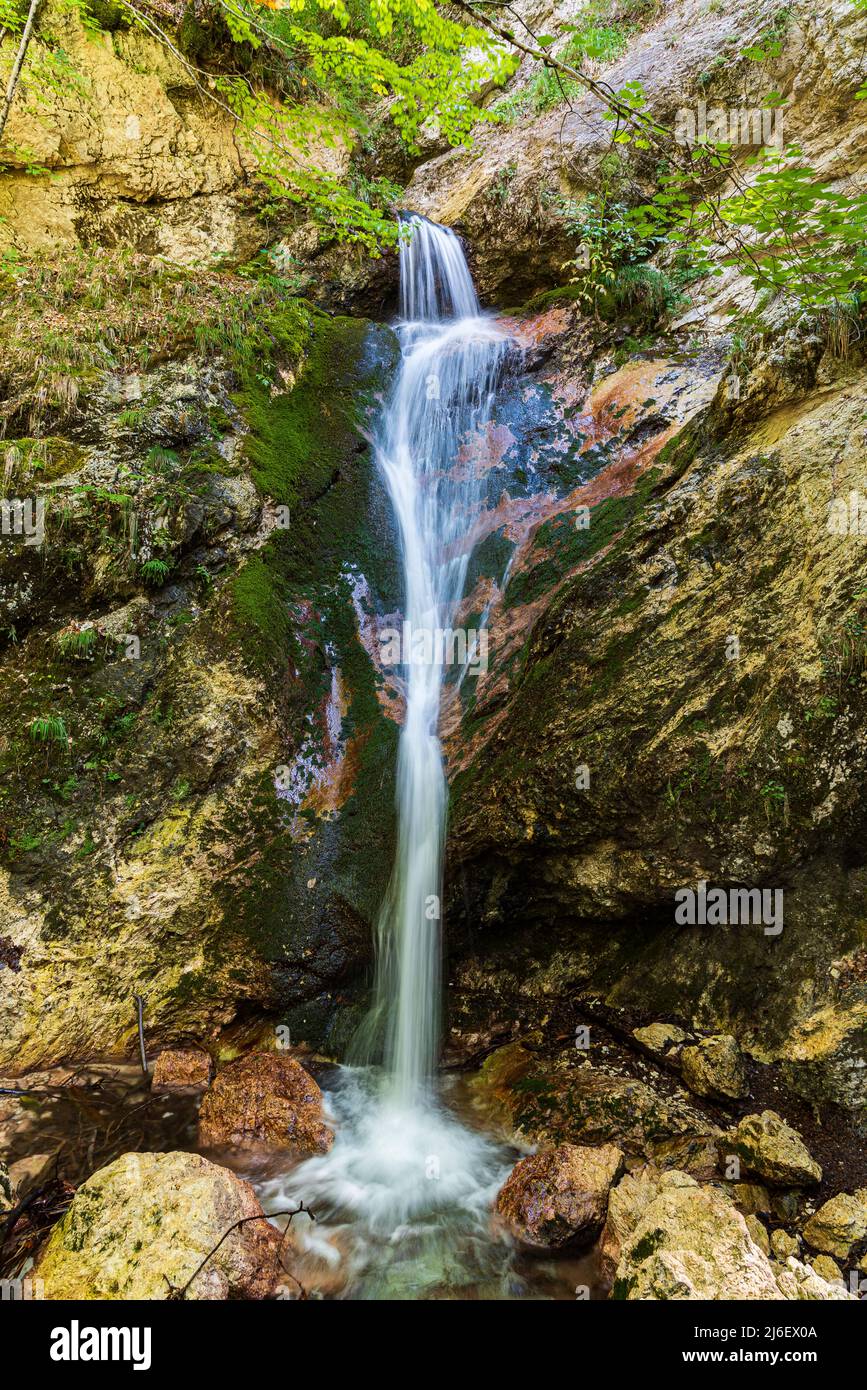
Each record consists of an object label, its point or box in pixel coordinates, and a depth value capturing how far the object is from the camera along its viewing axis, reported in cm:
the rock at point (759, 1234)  325
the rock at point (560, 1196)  360
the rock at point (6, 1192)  346
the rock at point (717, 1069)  396
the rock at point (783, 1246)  322
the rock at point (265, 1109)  437
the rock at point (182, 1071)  466
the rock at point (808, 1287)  258
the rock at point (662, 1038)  436
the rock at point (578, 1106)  399
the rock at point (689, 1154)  370
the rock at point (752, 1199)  344
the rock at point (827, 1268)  306
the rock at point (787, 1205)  336
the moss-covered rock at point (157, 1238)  295
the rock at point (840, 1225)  313
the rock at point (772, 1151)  343
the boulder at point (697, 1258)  264
